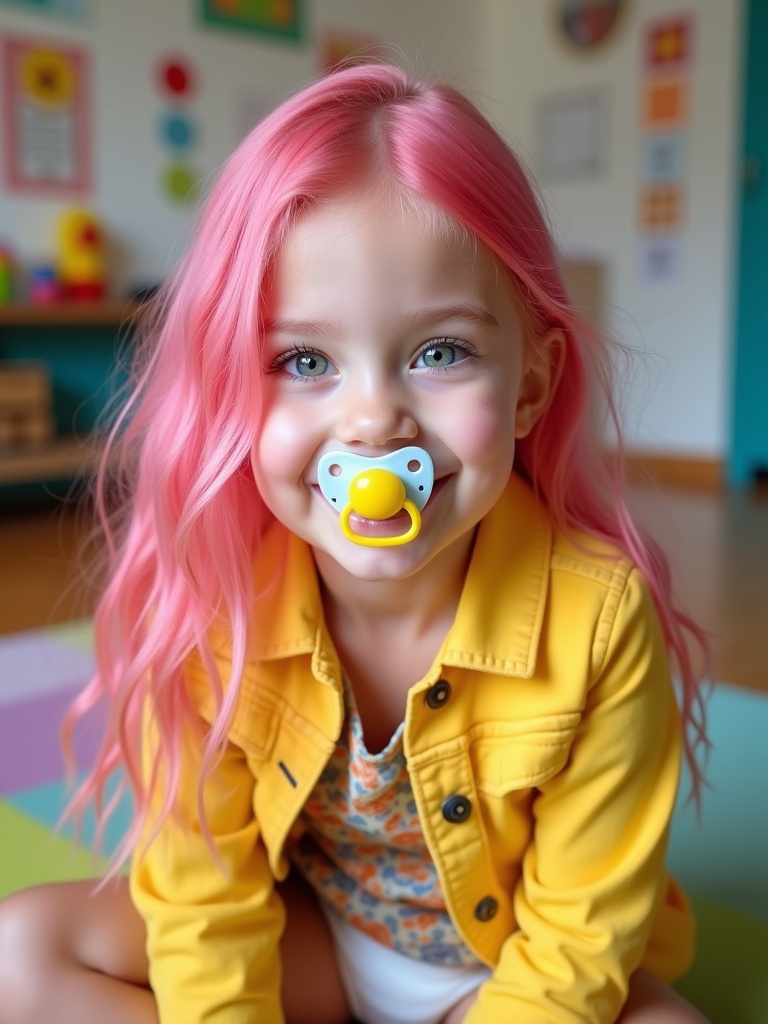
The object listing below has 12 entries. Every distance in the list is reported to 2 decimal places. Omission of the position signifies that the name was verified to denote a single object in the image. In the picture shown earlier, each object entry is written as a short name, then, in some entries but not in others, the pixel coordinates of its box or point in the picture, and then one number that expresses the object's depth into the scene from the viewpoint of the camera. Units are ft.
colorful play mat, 2.69
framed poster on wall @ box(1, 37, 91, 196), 8.90
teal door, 10.22
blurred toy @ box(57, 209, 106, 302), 9.21
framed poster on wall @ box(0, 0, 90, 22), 8.84
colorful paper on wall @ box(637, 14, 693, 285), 10.74
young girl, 1.87
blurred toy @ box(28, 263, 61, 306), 9.00
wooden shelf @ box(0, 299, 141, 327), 8.63
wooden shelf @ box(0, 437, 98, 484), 8.50
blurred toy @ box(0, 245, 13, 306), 8.74
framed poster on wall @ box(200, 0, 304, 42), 10.11
